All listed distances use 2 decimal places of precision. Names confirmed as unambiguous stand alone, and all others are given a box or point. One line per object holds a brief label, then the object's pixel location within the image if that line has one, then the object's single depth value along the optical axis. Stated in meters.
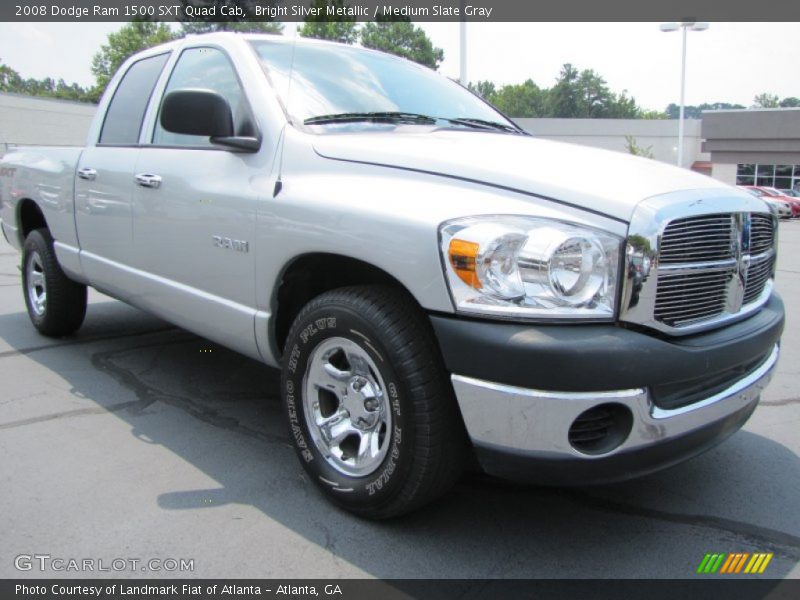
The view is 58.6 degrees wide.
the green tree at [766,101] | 115.03
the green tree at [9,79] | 82.69
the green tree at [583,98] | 123.12
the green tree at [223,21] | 33.75
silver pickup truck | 2.25
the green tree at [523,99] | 116.94
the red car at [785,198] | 29.75
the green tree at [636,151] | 43.42
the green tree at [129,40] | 68.31
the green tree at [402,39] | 52.25
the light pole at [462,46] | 16.44
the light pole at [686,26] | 27.55
